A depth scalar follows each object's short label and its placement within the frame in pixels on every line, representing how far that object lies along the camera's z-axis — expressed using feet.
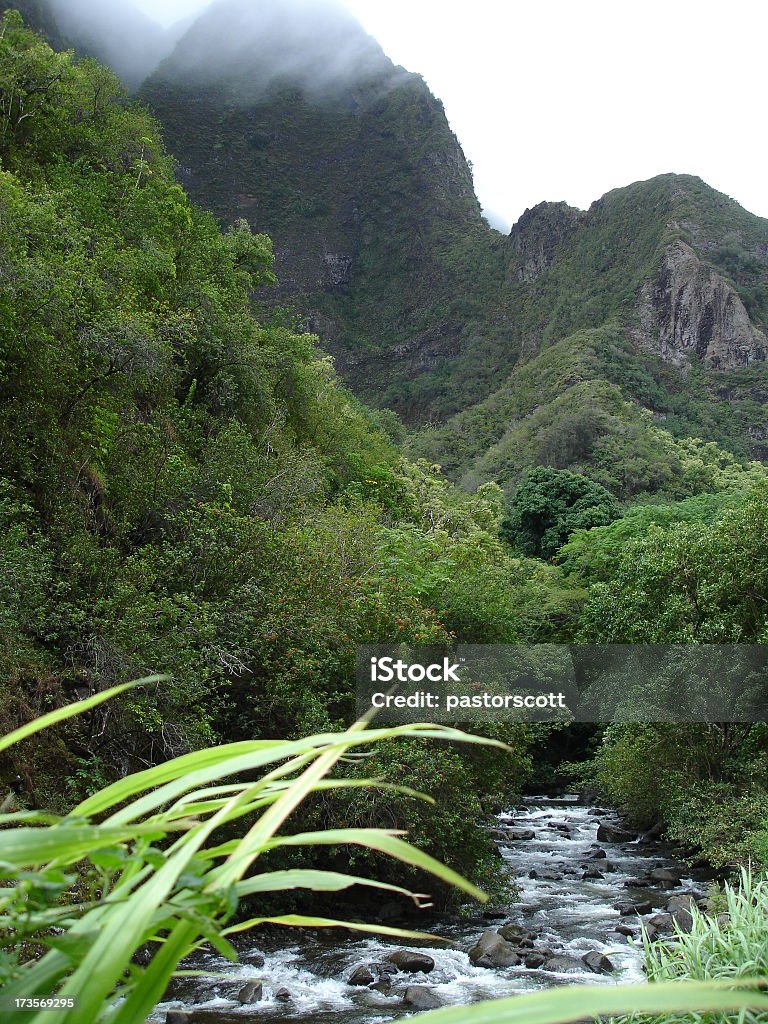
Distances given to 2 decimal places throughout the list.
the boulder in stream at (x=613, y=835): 46.65
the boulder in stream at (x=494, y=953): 26.61
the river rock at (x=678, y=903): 31.81
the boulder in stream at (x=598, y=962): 25.80
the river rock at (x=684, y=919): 29.17
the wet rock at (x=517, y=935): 28.68
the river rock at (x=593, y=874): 38.93
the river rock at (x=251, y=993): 23.21
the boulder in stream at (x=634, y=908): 32.52
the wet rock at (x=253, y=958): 26.22
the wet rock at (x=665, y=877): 36.86
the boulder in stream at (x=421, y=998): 22.71
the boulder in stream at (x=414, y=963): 26.04
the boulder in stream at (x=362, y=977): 25.00
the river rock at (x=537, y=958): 26.48
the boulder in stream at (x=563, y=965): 25.94
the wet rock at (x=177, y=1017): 21.36
